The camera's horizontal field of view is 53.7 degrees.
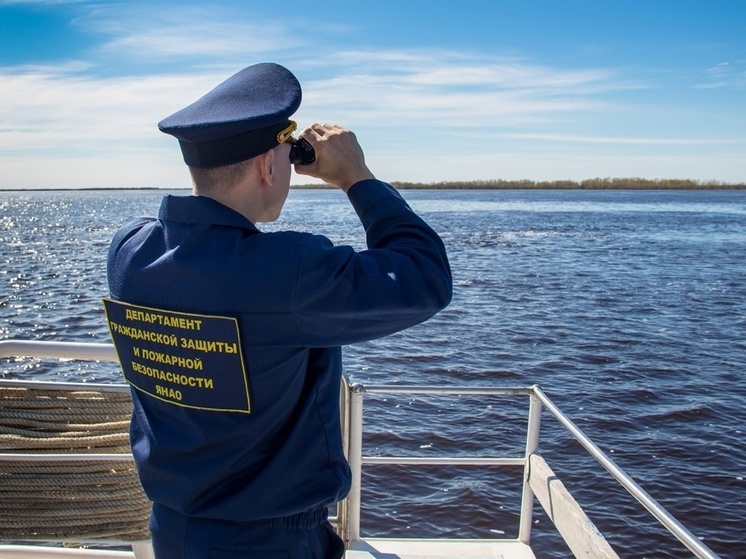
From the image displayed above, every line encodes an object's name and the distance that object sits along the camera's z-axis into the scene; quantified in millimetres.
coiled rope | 3232
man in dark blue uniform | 1611
